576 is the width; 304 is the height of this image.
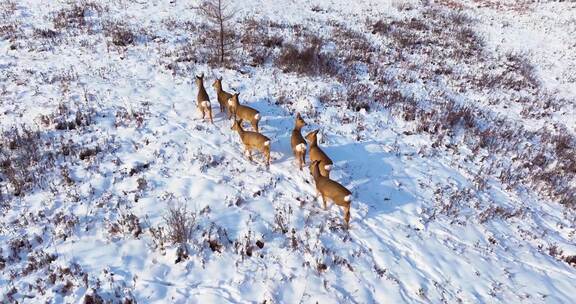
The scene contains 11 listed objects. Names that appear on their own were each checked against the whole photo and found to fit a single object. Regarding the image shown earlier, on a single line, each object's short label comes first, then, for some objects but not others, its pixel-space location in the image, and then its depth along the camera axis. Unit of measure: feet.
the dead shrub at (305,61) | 47.98
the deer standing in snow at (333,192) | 23.26
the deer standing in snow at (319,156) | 26.61
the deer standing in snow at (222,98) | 34.22
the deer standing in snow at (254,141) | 27.91
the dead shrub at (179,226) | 21.15
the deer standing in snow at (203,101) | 32.76
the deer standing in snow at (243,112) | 31.48
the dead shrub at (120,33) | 48.67
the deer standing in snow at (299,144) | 27.79
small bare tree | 47.03
